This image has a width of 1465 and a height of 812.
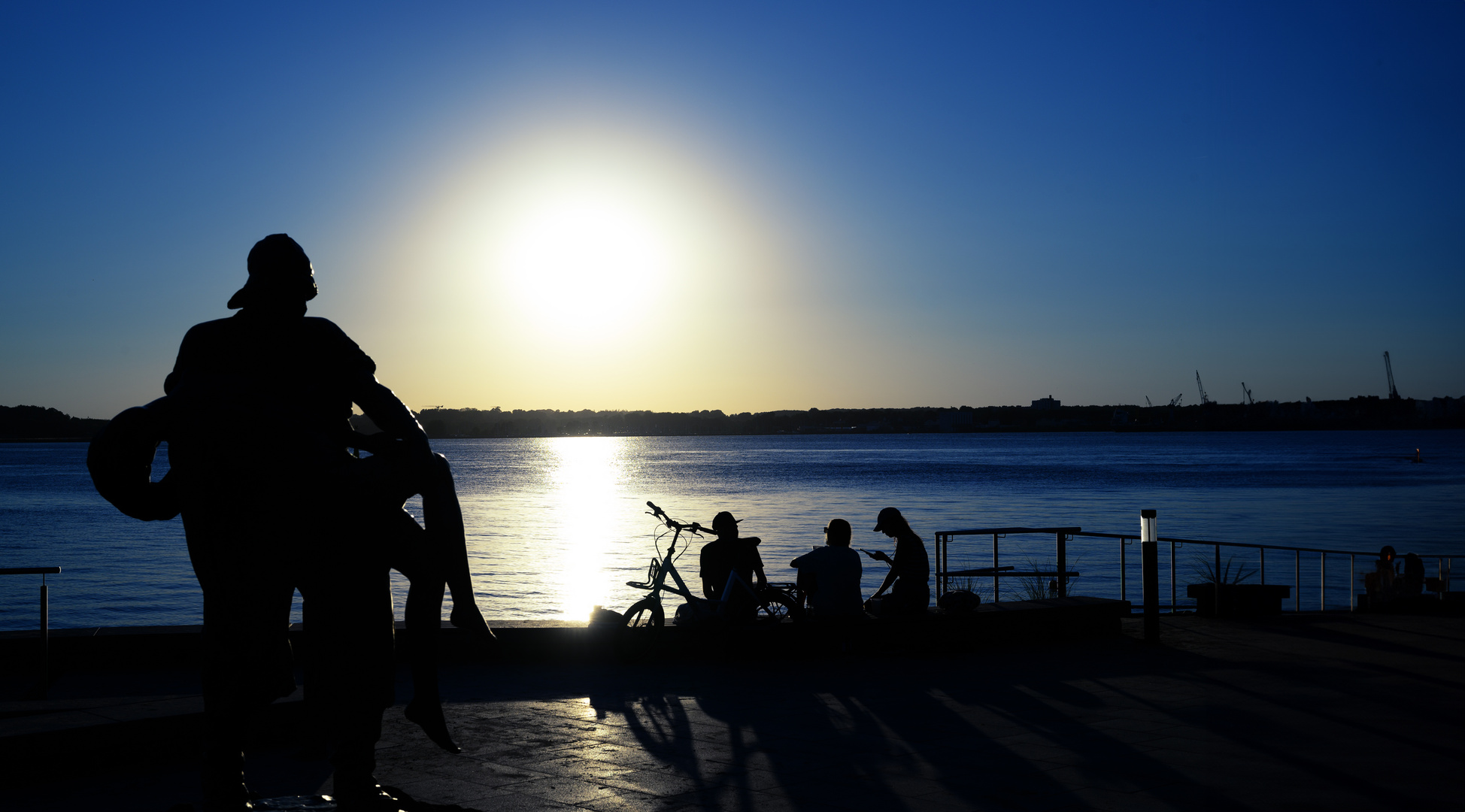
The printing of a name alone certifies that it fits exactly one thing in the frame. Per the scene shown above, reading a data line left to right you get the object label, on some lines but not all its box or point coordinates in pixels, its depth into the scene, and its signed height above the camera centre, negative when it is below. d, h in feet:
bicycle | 32.78 -5.17
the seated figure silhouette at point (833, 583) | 33.53 -4.59
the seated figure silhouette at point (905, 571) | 34.45 -4.45
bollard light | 34.22 -4.35
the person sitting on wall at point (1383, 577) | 54.75 -7.28
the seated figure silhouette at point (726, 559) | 34.96 -4.05
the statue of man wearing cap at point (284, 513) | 13.51 -1.03
